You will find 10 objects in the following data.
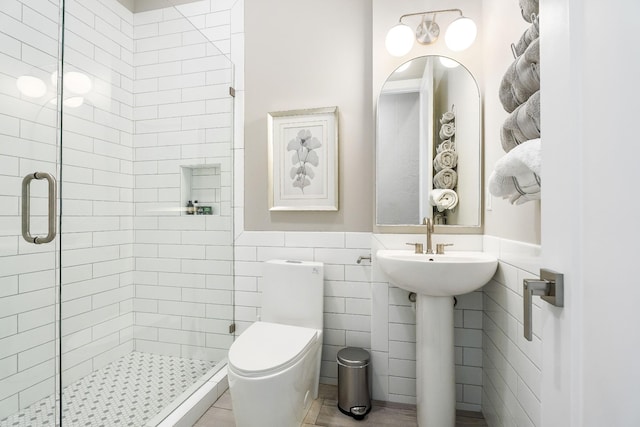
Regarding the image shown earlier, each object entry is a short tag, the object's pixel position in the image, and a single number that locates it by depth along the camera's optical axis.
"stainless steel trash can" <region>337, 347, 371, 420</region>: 1.64
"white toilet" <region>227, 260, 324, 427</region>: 1.25
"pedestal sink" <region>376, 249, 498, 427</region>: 1.36
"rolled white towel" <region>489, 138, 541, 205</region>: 0.76
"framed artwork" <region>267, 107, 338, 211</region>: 1.91
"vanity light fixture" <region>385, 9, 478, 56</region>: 1.59
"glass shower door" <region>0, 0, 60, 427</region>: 1.27
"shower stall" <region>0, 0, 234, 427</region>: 1.29
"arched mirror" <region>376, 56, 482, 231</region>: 1.64
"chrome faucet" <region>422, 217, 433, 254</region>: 1.60
